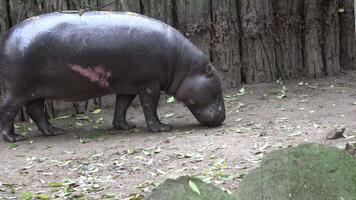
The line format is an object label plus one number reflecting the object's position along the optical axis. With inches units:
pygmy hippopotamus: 412.1
